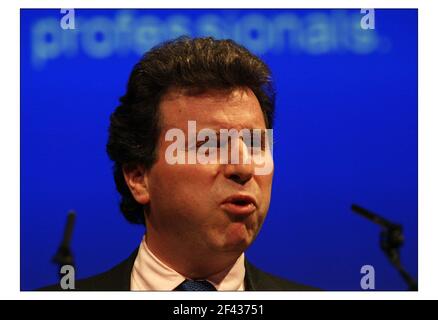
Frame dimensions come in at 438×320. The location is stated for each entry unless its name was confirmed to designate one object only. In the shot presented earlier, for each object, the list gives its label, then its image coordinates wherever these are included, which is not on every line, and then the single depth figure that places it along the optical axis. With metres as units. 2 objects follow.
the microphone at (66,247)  5.16
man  4.79
